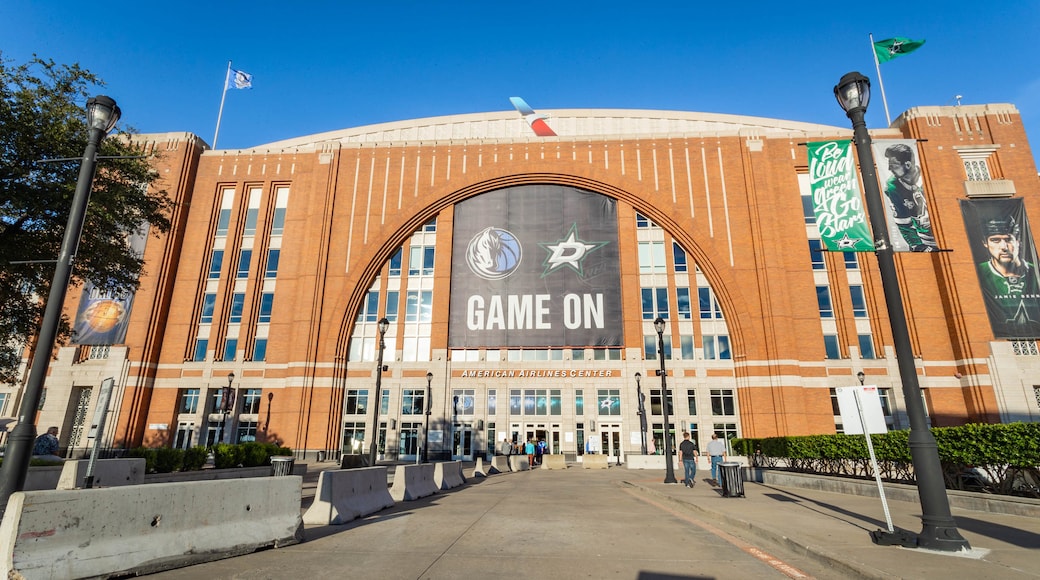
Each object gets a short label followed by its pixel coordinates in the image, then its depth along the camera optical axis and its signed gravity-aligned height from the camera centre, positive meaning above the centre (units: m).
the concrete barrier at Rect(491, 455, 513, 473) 28.92 -2.04
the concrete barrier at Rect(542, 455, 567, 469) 33.84 -2.18
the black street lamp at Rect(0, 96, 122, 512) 7.68 +1.98
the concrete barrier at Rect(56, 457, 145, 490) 12.01 -1.19
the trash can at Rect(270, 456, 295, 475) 17.86 -1.30
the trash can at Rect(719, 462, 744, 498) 13.72 -1.35
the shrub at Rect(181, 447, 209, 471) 19.70 -1.20
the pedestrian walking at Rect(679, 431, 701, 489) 17.77 -1.06
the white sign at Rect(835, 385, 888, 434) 8.11 +0.32
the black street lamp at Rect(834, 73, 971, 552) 6.79 +0.74
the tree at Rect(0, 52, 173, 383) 15.54 +7.40
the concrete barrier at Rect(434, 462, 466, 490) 16.86 -1.62
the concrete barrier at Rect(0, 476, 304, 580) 4.86 -1.12
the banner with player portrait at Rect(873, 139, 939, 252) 9.67 +5.64
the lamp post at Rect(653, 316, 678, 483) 19.45 -0.32
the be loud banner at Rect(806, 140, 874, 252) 10.50 +4.80
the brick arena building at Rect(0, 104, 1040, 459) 37.69 +10.26
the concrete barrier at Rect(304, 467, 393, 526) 9.24 -1.31
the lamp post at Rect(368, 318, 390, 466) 21.11 +4.09
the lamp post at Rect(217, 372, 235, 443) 31.95 +1.74
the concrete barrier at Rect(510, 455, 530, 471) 31.28 -2.12
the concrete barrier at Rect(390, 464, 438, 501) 13.09 -1.47
